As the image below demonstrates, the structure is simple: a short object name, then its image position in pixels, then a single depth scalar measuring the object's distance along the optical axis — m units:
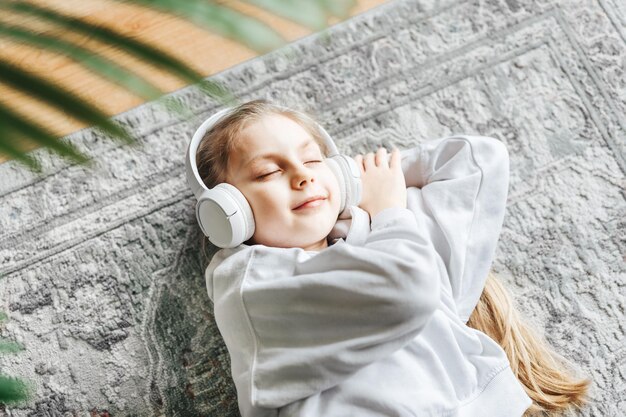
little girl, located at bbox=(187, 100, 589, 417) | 0.95
